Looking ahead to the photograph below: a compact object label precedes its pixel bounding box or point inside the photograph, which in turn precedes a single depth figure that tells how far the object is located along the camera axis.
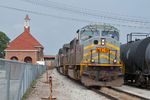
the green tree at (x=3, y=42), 79.06
